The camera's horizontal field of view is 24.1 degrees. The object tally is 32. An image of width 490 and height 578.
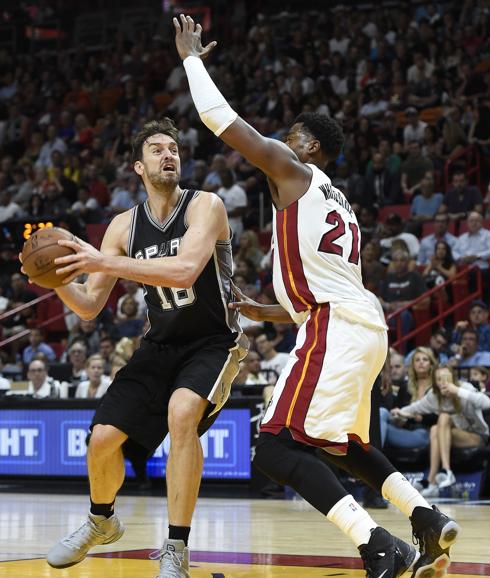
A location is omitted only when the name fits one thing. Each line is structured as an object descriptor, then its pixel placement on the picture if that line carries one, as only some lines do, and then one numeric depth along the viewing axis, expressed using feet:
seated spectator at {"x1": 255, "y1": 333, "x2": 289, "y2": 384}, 41.45
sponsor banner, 37.50
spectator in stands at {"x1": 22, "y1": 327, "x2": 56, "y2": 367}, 51.93
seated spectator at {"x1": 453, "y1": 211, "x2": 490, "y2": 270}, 45.06
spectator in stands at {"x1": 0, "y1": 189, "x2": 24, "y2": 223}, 61.87
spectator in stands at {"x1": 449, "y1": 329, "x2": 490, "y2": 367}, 39.37
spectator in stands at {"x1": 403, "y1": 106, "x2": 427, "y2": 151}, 53.62
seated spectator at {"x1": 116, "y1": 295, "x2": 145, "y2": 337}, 49.08
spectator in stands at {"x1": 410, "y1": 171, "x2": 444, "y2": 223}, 49.57
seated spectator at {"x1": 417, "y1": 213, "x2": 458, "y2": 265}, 46.19
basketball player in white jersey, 15.51
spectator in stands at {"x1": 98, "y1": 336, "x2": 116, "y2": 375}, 46.21
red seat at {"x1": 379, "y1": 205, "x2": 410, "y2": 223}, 51.42
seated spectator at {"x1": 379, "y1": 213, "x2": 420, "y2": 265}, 47.67
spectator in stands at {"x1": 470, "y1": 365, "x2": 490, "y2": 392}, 37.19
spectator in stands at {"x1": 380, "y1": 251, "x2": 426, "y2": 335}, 45.09
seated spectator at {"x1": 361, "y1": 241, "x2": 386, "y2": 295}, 46.01
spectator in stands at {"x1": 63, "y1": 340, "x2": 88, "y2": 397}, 46.21
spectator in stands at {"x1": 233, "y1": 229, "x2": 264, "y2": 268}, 51.22
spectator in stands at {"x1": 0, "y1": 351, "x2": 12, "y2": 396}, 44.63
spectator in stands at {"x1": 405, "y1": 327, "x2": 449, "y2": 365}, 40.40
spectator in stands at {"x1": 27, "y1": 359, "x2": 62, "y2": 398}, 42.96
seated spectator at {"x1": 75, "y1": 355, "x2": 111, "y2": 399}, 41.57
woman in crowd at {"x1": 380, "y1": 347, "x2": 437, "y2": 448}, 35.81
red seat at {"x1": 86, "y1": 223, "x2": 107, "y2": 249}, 58.49
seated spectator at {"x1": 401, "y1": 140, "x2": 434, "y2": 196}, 51.60
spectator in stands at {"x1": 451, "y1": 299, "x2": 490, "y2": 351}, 40.91
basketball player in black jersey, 17.01
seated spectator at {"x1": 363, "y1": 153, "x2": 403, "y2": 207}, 51.98
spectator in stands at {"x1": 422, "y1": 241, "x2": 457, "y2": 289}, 45.44
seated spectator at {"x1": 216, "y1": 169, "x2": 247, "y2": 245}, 54.95
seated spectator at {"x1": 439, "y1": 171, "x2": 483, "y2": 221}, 48.19
